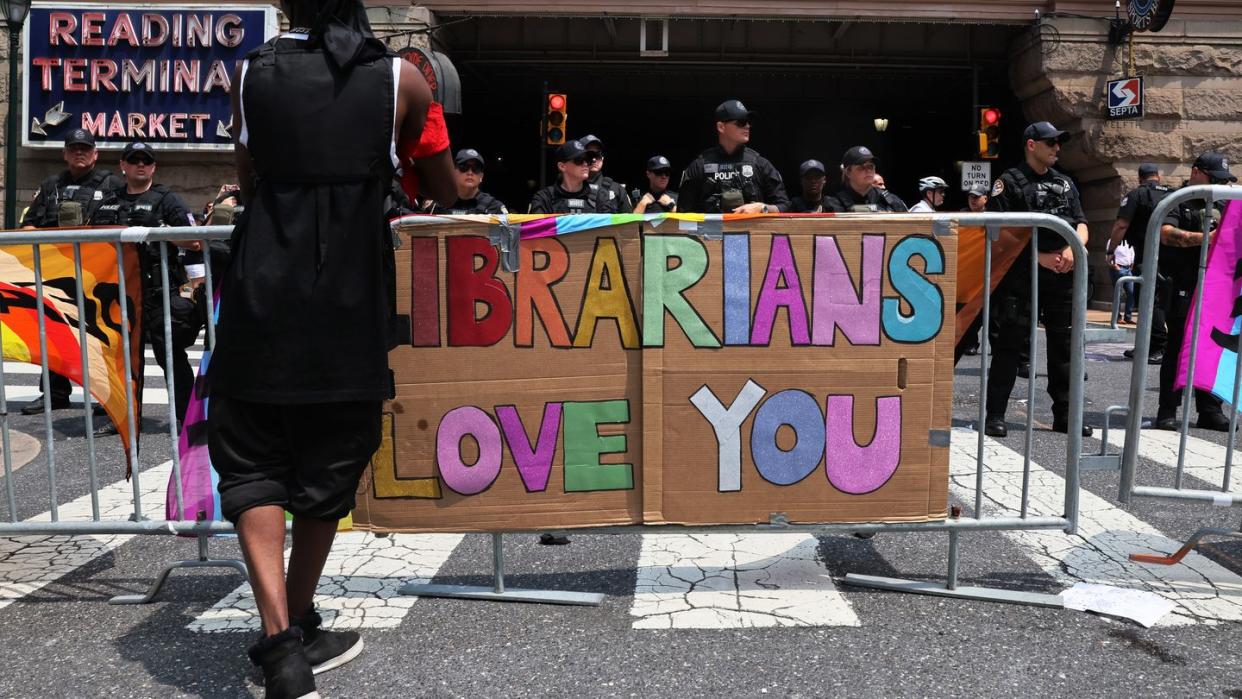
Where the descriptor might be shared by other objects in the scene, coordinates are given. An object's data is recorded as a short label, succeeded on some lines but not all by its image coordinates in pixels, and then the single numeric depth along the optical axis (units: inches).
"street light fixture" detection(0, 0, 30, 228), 535.2
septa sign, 693.3
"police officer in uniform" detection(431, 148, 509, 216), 360.8
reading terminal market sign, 699.4
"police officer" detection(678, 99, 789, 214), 284.8
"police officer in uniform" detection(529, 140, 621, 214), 348.5
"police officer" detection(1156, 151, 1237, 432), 288.0
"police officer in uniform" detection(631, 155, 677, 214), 408.9
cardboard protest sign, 146.7
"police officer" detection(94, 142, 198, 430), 282.4
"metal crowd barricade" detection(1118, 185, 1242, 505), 157.8
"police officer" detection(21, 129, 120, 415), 327.0
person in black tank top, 112.0
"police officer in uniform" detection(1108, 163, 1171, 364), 349.4
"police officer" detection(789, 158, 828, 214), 370.3
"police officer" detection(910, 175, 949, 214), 466.3
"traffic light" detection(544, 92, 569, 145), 713.6
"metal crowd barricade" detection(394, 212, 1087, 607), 148.9
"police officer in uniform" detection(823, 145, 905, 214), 328.2
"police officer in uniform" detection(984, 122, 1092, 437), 277.1
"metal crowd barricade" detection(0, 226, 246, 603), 151.7
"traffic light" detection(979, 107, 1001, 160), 709.3
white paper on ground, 141.3
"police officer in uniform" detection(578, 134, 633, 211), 376.8
